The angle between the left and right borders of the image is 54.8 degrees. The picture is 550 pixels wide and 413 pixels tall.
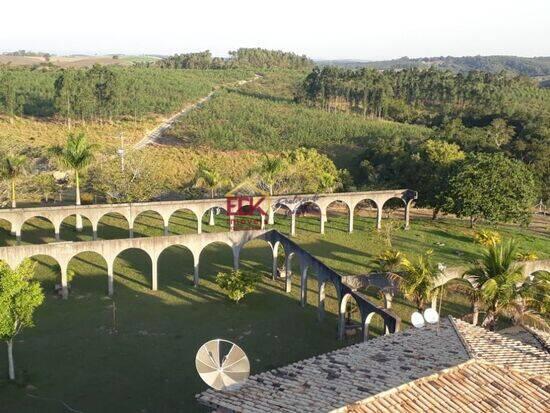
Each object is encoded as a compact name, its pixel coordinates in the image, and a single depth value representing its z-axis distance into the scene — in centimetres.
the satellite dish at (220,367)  1905
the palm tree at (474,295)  2577
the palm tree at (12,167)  4544
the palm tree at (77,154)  4497
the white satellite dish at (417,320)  2336
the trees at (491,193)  4797
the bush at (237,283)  3547
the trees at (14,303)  2425
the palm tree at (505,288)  2511
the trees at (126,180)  5272
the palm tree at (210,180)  5309
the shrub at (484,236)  4417
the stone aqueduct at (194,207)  4197
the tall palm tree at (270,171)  5262
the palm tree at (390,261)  3378
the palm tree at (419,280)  2841
